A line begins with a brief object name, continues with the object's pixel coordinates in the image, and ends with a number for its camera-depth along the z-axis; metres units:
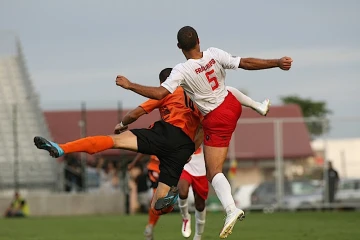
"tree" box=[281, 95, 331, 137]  125.38
